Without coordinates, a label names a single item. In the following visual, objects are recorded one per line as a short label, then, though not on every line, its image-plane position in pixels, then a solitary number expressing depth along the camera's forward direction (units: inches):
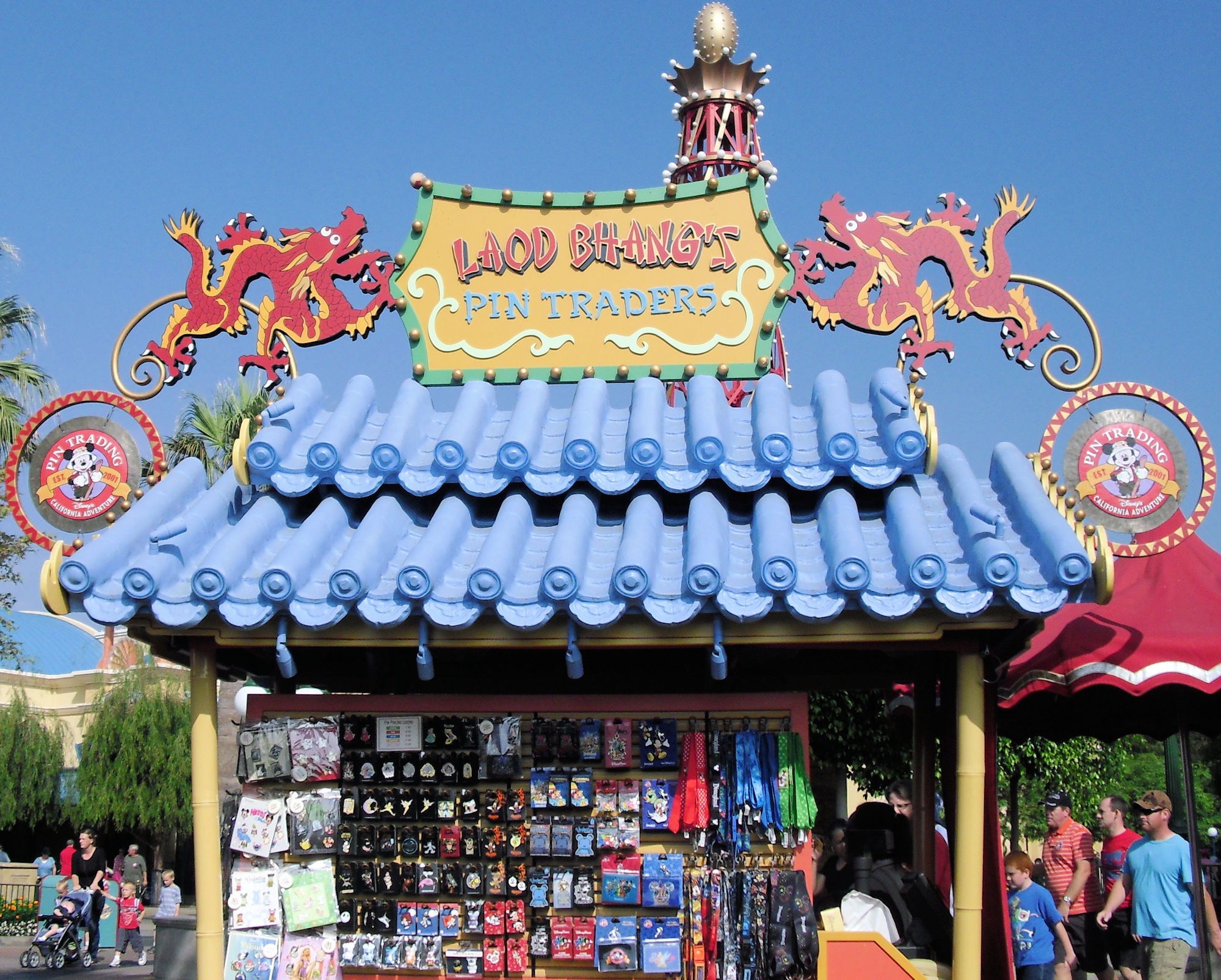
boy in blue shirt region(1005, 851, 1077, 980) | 336.5
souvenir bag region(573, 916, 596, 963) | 310.7
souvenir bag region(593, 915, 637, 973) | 309.0
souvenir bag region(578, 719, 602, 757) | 318.7
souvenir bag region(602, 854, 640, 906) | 310.2
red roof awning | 370.6
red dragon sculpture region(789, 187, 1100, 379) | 371.2
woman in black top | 677.9
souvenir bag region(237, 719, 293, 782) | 319.9
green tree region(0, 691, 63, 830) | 1127.0
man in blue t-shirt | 335.9
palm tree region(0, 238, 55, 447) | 762.2
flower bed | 877.8
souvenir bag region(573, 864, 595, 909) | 311.7
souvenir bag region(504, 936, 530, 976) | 313.6
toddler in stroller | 652.7
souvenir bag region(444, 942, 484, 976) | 314.8
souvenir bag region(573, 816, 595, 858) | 313.1
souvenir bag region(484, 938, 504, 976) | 313.9
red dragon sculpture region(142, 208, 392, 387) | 381.7
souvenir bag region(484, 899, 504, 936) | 314.0
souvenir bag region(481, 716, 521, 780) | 318.7
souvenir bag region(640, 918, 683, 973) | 307.7
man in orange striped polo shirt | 376.8
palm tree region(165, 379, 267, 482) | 884.6
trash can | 483.8
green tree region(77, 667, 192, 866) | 1106.1
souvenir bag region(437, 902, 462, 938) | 315.9
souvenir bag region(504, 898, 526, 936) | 314.2
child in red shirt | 697.0
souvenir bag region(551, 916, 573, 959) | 310.8
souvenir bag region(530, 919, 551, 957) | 313.1
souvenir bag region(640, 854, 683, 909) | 309.0
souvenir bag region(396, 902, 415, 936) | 316.5
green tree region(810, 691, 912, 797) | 691.4
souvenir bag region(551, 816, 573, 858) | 314.2
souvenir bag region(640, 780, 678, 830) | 313.7
